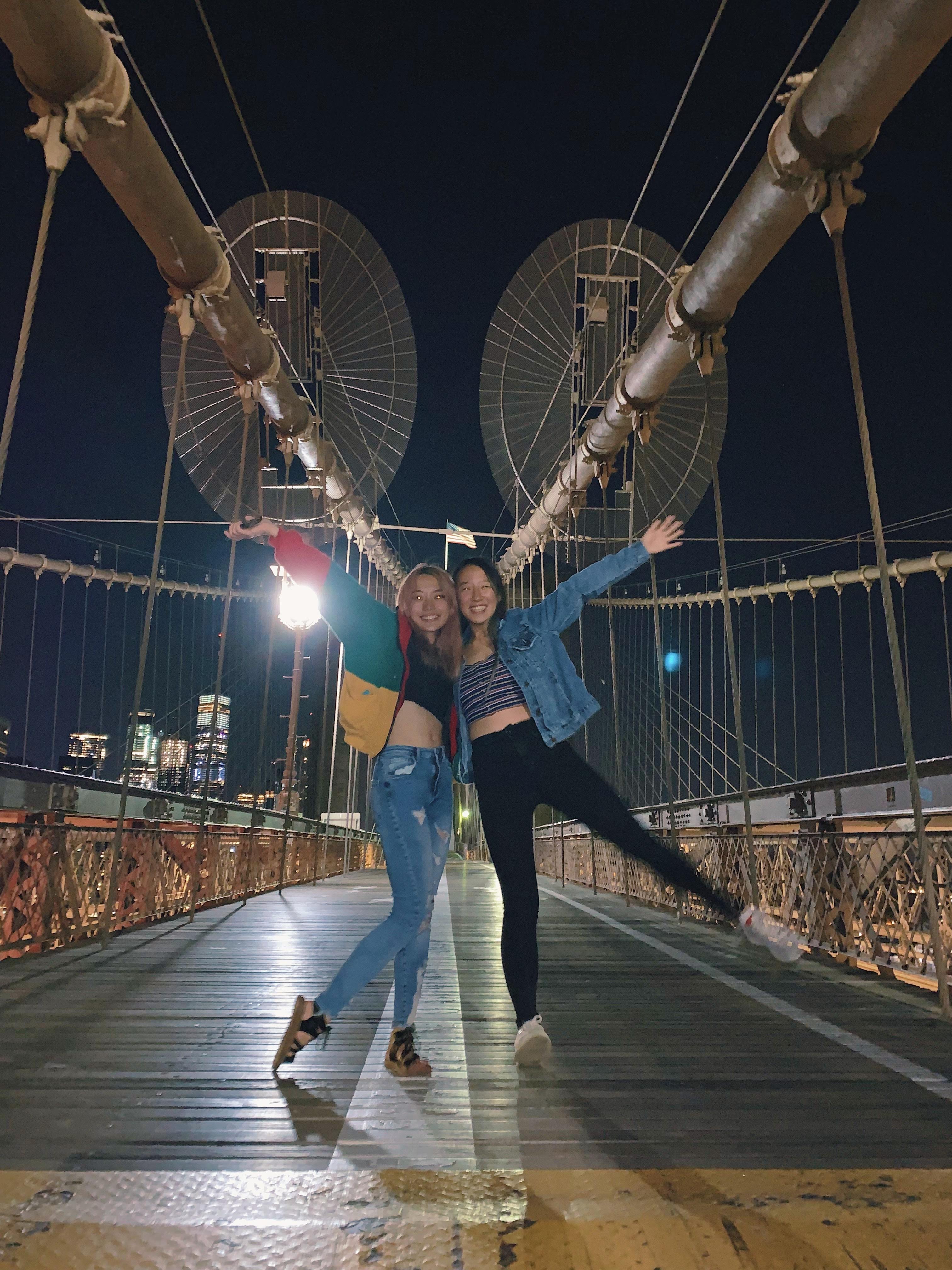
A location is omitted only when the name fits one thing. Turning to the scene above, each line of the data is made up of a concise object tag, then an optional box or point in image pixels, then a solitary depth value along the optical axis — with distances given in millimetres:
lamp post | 10961
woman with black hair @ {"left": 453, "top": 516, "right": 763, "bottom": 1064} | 2615
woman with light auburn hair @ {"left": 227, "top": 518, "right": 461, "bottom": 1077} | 2469
